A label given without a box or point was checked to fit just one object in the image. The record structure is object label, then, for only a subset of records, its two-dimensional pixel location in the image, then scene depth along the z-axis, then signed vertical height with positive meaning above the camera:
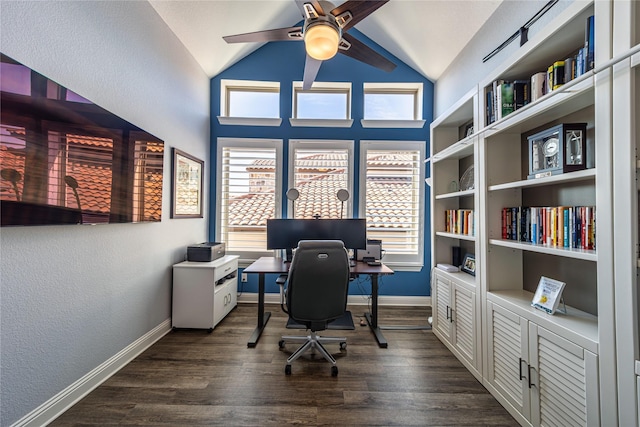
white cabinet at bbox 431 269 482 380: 1.92 -0.87
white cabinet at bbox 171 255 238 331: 2.59 -0.85
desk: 2.39 -0.63
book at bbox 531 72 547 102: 1.50 +0.83
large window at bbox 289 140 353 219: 3.37 +0.61
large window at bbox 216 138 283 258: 3.41 +0.36
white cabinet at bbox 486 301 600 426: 1.14 -0.84
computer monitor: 2.82 -0.17
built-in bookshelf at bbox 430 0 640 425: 1.03 -0.15
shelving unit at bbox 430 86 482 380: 1.95 -0.22
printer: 2.75 -0.42
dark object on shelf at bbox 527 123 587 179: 1.33 +0.40
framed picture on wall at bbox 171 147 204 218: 2.64 +0.36
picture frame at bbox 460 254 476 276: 2.28 -0.44
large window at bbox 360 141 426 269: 3.39 +0.24
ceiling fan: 1.50 +1.28
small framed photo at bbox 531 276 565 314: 1.38 -0.44
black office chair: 1.87 -0.52
